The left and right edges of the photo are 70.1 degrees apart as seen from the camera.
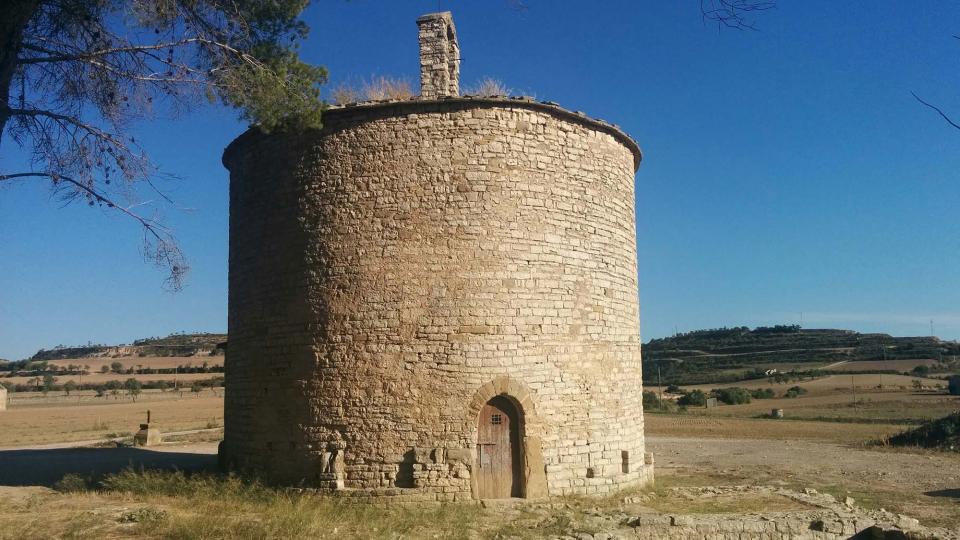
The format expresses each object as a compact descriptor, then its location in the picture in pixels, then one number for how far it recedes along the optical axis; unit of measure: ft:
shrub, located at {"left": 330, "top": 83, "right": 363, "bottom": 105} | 39.40
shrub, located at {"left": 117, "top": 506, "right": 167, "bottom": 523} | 27.96
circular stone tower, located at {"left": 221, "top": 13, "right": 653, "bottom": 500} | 33.94
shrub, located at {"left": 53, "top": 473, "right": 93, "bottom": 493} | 36.37
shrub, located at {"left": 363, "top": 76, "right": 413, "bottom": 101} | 38.27
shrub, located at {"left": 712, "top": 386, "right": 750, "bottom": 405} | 156.46
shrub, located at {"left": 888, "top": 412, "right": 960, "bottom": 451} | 66.33
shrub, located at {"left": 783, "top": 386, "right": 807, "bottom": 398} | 175.62
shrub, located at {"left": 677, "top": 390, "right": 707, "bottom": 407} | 153.48
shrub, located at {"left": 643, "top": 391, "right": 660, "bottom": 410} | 140.05
